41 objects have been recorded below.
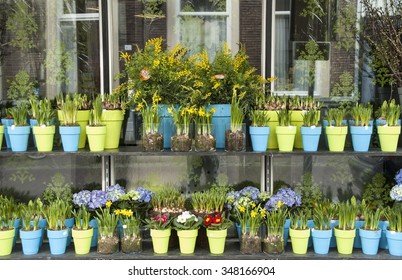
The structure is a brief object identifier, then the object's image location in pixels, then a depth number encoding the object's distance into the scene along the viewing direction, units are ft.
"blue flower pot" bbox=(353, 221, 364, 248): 13.94
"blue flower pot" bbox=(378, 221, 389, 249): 13.80
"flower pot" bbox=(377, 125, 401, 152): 13.44
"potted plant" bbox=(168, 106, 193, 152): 13.35
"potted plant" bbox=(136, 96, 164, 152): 13.37
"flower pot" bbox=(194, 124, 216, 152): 13.38
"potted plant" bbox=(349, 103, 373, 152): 13.51
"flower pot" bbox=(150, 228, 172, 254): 13.26
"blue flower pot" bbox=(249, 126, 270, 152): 13.32
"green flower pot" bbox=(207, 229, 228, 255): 13.24
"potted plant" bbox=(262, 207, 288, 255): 13.24
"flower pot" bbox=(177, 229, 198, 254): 13.24
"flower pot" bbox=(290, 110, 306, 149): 13.94
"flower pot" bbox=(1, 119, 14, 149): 13.98
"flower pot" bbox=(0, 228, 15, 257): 13.20
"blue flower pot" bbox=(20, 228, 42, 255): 13.25
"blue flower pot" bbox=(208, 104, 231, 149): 13.78
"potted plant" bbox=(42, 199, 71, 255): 13.29
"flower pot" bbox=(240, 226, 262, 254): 13.34
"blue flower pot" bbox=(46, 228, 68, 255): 13.26
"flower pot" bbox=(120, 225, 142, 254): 13.29
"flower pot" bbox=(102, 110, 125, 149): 13.73
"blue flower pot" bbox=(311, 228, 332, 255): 13.37
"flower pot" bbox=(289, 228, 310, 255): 13.33
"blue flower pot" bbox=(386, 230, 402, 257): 13.24
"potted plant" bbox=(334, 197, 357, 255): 13.37
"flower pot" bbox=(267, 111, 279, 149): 13.88
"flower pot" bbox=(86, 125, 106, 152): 13.35
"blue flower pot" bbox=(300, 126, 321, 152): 13.39
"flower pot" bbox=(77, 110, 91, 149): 13.76
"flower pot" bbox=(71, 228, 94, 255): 13.25
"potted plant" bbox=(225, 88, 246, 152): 13.37
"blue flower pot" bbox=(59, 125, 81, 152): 13.33
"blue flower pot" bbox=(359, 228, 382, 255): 13.33
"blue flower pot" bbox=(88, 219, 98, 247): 13.87
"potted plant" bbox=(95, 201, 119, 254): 13.25
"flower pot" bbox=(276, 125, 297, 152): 13.39
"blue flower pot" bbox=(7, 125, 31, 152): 13.47
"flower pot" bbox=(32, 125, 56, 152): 13.39
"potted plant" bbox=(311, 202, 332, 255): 13.38
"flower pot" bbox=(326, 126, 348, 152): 13.48
